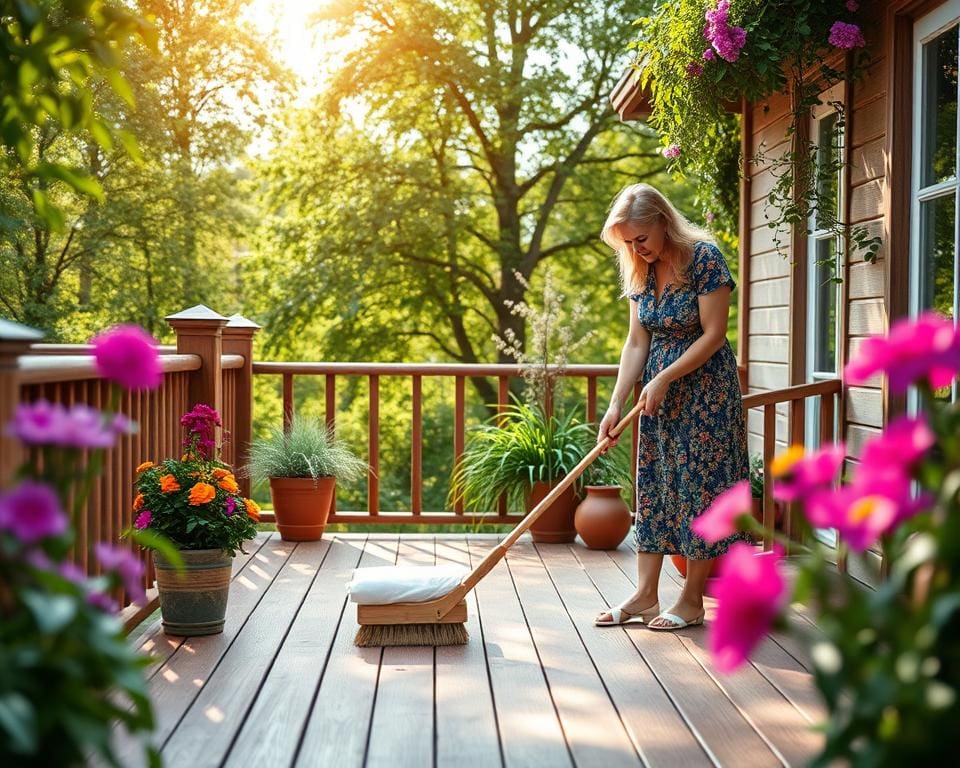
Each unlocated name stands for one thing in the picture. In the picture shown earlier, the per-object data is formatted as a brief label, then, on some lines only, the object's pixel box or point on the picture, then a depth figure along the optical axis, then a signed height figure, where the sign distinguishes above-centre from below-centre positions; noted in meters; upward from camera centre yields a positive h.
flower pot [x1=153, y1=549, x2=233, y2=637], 3.41 -0.64
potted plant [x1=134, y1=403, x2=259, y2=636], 3.39 -0.45
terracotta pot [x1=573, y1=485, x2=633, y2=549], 5.02 -0.60
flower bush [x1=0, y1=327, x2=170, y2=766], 1.26 -0.30
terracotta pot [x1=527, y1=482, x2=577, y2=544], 5.21 -0.64
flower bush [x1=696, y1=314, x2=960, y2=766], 1.22 -0.23
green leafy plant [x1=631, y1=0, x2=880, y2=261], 4.13 +1.29
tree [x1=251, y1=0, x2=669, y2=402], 11.91 +2.56
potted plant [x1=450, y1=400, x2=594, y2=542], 5.24 -0.38
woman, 3.53 -0.02
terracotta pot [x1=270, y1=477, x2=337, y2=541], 5.15 -0.56
